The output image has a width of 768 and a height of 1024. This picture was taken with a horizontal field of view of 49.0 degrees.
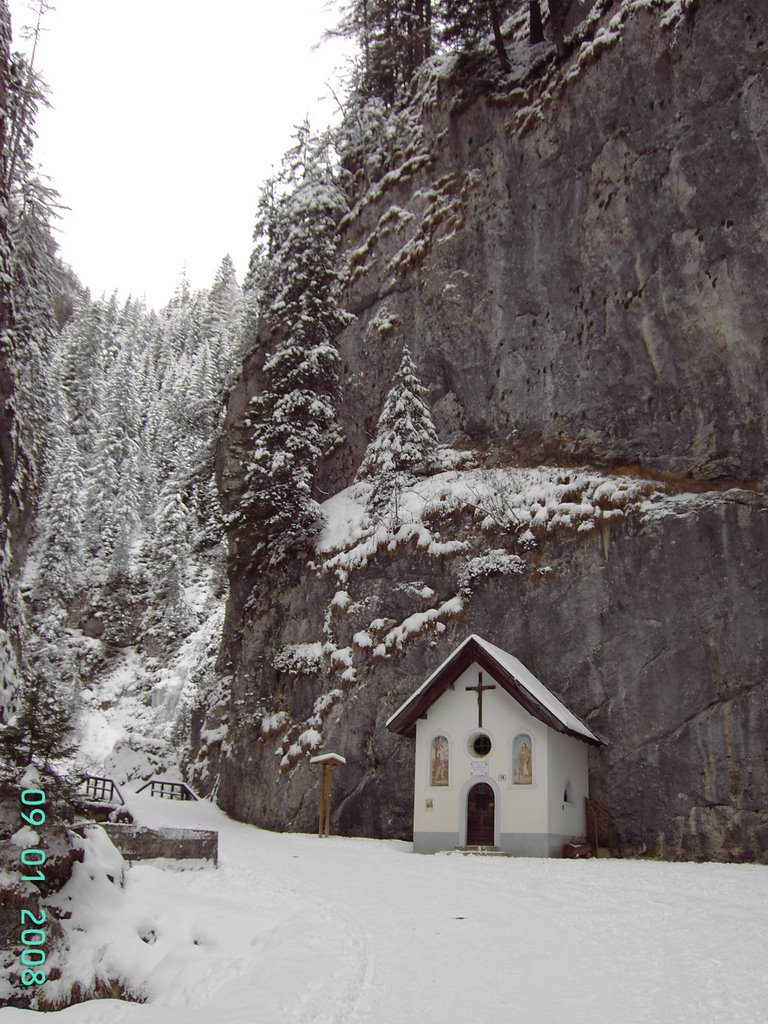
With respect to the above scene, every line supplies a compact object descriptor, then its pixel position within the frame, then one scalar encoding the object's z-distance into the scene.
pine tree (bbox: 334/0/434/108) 40.00
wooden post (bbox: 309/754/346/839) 25.64
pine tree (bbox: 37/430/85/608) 54.34
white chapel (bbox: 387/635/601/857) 21.77
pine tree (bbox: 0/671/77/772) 10.95
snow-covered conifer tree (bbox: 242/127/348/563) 33.03
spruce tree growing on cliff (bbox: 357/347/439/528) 30.78
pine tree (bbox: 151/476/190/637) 58.53
